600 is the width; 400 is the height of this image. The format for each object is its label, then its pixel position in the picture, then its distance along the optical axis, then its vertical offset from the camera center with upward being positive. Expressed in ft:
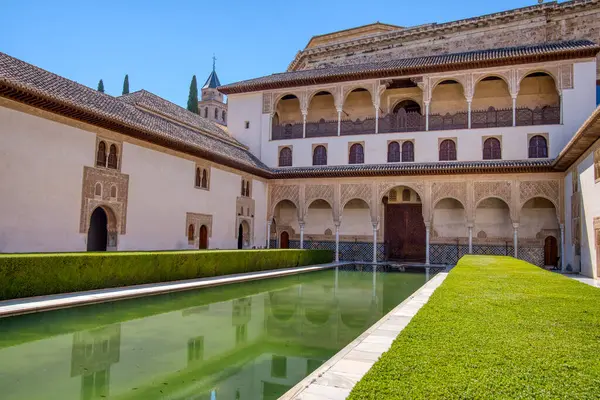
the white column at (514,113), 64.42 +18.31
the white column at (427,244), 66.44 +0.19
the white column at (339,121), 73.41 +18.92
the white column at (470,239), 64.97 +1.01
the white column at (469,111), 66.80 +19.09
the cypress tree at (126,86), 153.99 +49.35
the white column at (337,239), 71.29 +0.67
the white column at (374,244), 69.30 +0.03
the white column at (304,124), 75.41 +18.76
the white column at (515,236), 61.72 +1.48
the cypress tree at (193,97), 153.28 +46.12
